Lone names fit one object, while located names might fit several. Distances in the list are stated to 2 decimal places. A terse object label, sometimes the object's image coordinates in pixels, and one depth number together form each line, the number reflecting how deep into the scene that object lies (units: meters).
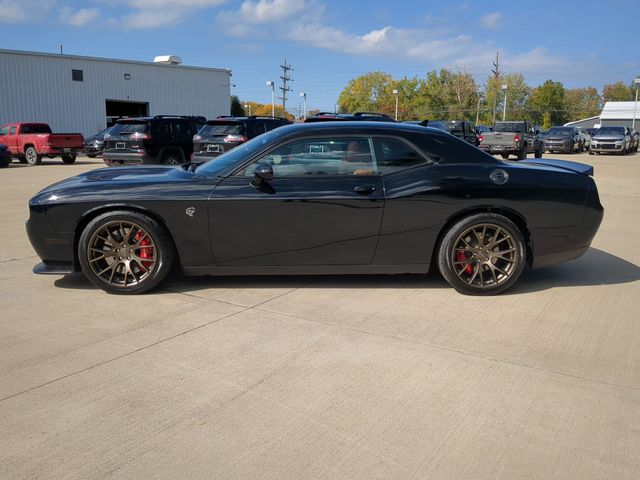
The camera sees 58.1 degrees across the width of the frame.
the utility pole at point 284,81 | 81.60
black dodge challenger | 5.01
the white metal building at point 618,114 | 78.12
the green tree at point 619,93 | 121.50
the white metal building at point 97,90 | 34.94
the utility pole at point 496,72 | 82.19
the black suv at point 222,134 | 14.44
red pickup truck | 23.64
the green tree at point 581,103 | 111.12
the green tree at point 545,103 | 100.25
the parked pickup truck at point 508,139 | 24.44
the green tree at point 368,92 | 111.75
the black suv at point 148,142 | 16.70
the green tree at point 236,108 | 64.70
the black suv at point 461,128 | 25.94
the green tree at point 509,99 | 93.81
